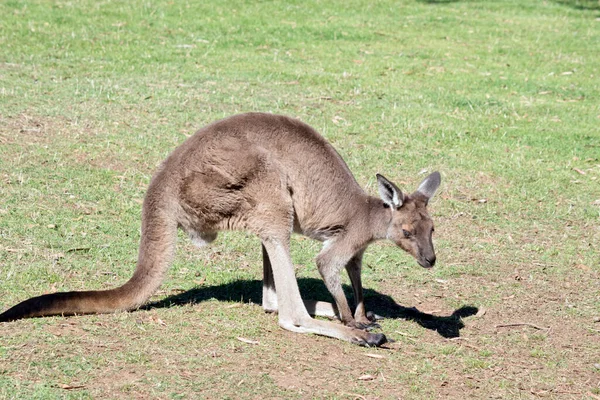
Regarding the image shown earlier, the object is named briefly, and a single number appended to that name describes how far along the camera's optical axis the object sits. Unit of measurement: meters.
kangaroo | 10.06
